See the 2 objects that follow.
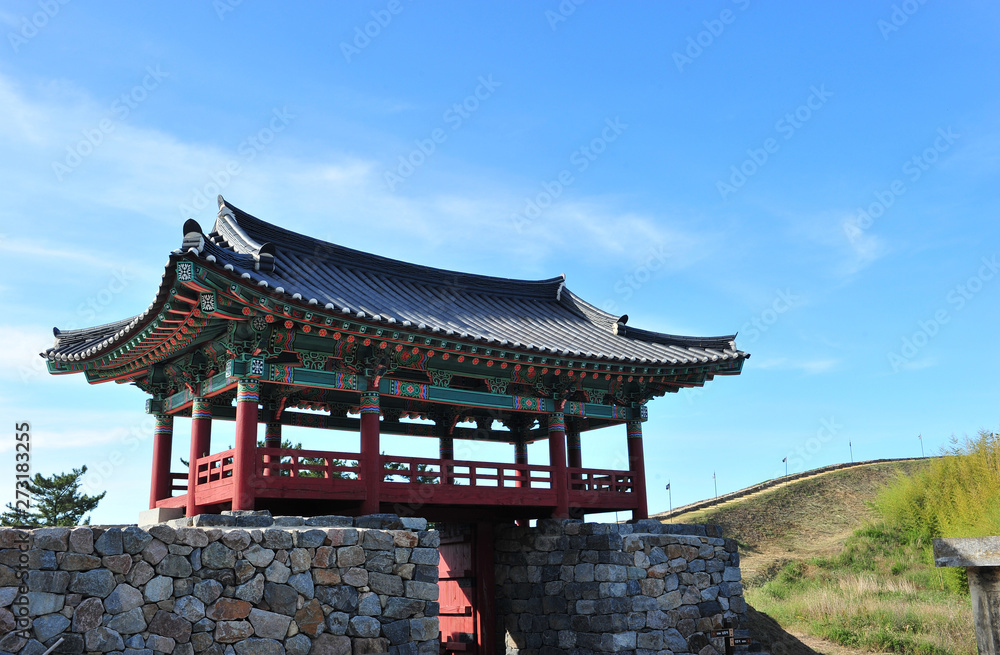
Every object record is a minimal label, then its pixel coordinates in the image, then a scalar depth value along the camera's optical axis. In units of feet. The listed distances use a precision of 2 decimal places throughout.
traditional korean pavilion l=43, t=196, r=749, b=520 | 41.29
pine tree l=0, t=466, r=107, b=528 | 82.99
